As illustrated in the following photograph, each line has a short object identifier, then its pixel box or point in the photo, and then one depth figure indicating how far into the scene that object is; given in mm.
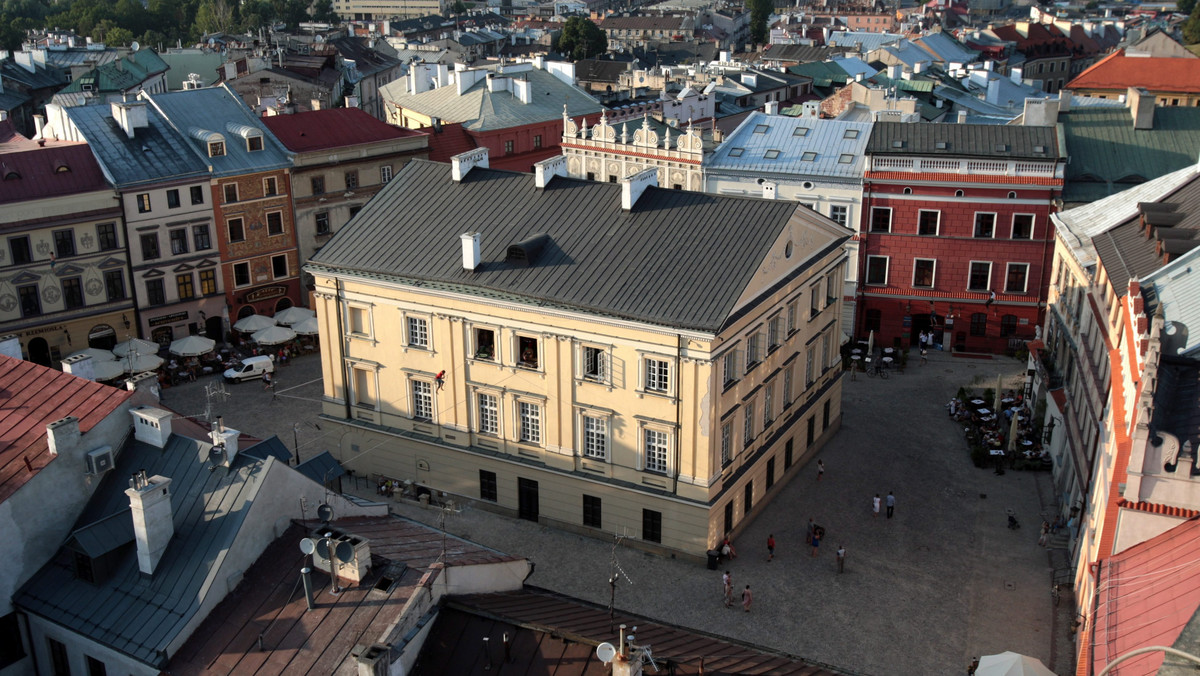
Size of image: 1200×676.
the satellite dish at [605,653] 27875
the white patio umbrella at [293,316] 76062
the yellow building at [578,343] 48406
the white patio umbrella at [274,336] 72875
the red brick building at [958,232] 71125
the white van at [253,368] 70562
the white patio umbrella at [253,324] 75125
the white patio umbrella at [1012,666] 38156
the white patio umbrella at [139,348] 69312
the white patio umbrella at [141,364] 67500
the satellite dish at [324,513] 34875
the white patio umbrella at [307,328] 75312
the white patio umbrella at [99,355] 68438
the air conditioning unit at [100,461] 35375
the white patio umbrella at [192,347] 70812
